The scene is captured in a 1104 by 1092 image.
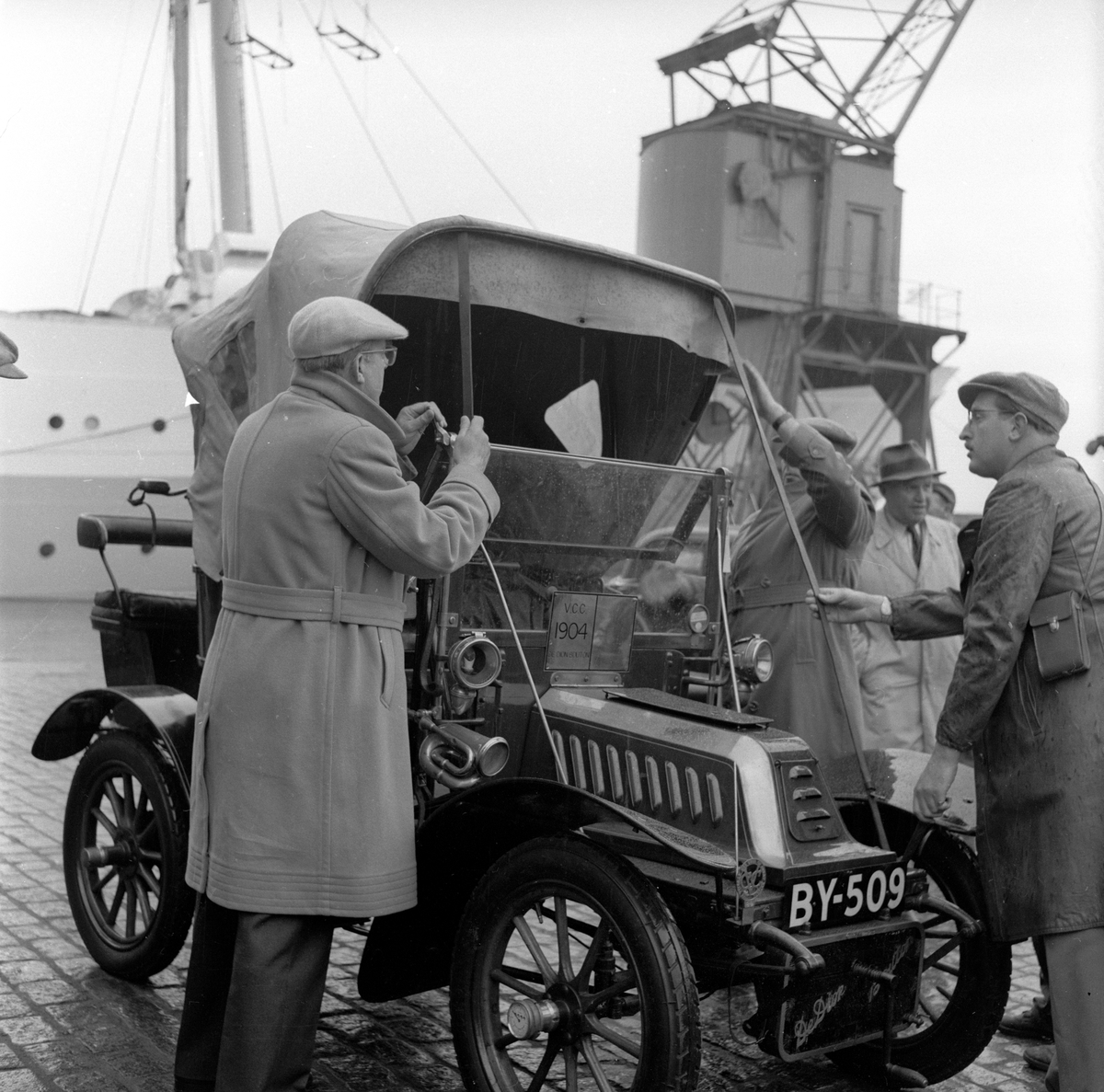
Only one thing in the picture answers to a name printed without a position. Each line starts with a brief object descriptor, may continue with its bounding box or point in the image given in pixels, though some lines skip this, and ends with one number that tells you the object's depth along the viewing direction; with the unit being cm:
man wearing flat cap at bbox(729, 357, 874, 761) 473
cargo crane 2625
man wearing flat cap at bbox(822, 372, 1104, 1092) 325
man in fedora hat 622
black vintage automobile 312
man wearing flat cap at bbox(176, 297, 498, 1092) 303
